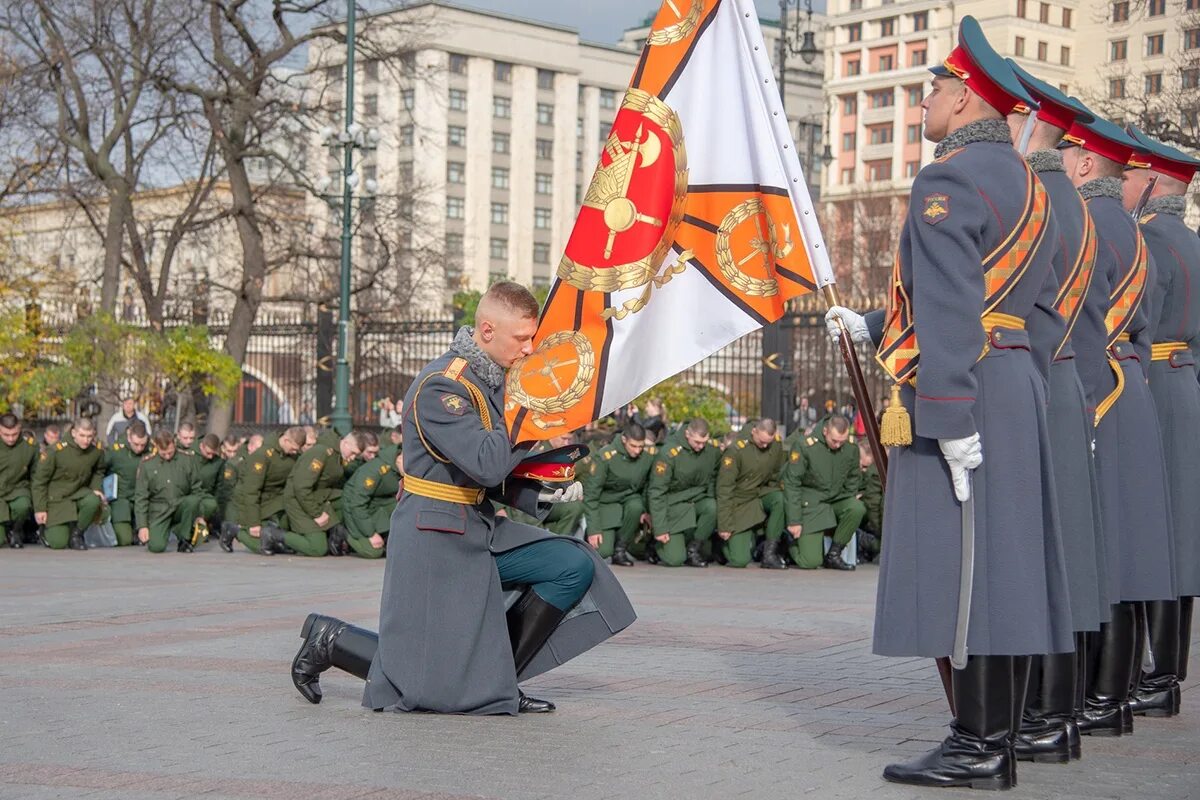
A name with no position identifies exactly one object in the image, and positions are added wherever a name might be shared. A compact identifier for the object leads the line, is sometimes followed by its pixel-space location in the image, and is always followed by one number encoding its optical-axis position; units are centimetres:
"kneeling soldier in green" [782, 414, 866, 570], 1753
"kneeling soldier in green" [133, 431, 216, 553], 1889
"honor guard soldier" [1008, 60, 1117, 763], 638
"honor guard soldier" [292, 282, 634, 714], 702
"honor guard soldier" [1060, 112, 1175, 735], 712
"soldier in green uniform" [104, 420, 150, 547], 1968
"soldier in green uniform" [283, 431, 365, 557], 1845
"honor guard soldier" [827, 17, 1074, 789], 571
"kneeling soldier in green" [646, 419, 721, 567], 1770
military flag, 715
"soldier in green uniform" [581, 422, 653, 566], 1778
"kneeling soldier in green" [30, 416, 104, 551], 1908
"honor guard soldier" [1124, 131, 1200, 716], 792
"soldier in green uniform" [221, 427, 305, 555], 1870
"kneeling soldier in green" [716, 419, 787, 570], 1775
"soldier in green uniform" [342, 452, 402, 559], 1802
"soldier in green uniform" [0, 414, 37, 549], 1911
